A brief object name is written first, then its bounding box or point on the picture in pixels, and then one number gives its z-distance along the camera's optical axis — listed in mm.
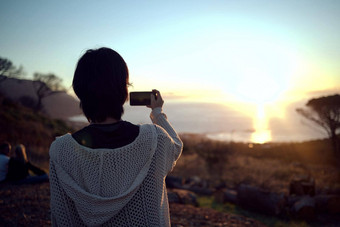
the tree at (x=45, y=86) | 32812
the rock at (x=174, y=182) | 8180
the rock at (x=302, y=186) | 7344
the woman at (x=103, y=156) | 1271
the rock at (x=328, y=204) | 6297
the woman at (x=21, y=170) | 5512
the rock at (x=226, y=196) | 7031
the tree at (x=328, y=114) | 10195
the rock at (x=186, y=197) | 6086
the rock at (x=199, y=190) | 8044
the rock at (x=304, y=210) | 6043
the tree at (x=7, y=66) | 22709
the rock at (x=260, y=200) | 6188
